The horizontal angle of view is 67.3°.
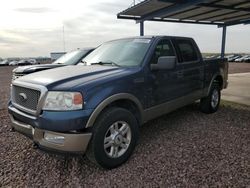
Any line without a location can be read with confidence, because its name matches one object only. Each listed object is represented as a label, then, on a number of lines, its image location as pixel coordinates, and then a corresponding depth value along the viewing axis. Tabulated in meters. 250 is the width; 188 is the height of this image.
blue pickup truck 2.28
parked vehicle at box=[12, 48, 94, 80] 5.31
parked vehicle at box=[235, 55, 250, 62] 36.79
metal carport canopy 7.18
